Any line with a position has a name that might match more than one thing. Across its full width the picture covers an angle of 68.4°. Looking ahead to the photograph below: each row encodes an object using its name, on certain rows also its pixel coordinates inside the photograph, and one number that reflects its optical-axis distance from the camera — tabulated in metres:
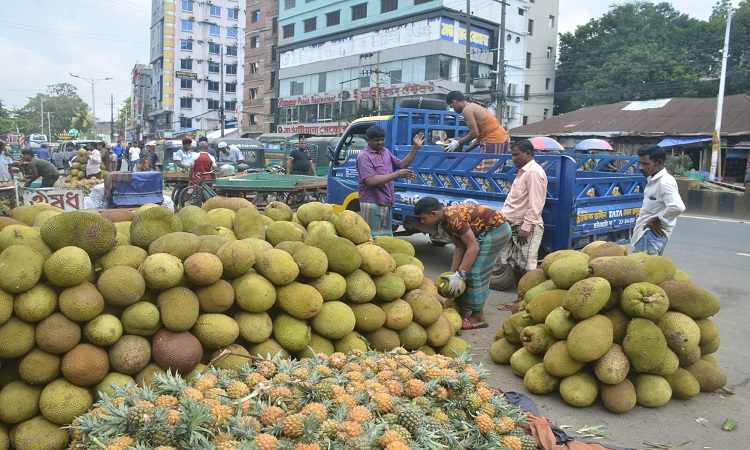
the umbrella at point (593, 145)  20.17
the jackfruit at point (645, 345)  3.74
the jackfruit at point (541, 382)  4.04
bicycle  11.79
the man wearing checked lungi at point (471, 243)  4.94
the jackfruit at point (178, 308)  3.33
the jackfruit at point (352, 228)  4.66
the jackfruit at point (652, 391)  3.86
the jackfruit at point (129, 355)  3.16
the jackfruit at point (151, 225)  3.81
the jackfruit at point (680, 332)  3.86
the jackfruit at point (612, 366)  3.76
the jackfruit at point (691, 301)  3.99
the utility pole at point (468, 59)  26.93
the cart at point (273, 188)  11.54
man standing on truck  7.50
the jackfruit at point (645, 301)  3.80
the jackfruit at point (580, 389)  3.86
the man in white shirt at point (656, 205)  5.17
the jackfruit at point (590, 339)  3.75
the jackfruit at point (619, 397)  3.77
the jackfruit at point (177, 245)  3.61
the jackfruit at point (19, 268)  3.01
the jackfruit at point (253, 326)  3.60
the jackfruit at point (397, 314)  4.20
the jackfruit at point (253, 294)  3.65
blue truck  6.57
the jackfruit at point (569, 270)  4.28
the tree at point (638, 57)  36.72
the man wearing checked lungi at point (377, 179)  6.17
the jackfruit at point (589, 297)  3.88
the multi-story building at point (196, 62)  70.12
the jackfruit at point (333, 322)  3.85
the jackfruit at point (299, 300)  3.78
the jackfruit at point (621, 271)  3.97
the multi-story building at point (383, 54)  39.09
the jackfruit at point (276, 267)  3.81
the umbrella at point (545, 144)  17.45
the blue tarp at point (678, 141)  25.49
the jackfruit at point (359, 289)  4.13
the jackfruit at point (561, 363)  3.93
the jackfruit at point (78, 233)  3.40
